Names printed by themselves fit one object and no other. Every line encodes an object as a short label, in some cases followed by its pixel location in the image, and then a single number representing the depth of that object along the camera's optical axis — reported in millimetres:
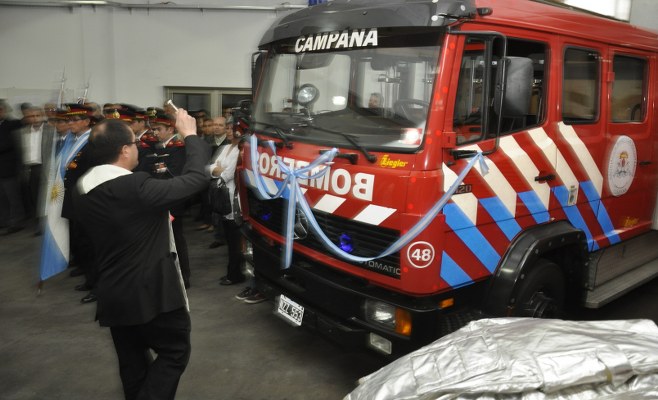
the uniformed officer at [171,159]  4965
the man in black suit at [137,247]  2557
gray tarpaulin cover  1782
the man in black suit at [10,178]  7781
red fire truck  2844
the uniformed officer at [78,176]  5211
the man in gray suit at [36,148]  8016
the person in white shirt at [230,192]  5363
